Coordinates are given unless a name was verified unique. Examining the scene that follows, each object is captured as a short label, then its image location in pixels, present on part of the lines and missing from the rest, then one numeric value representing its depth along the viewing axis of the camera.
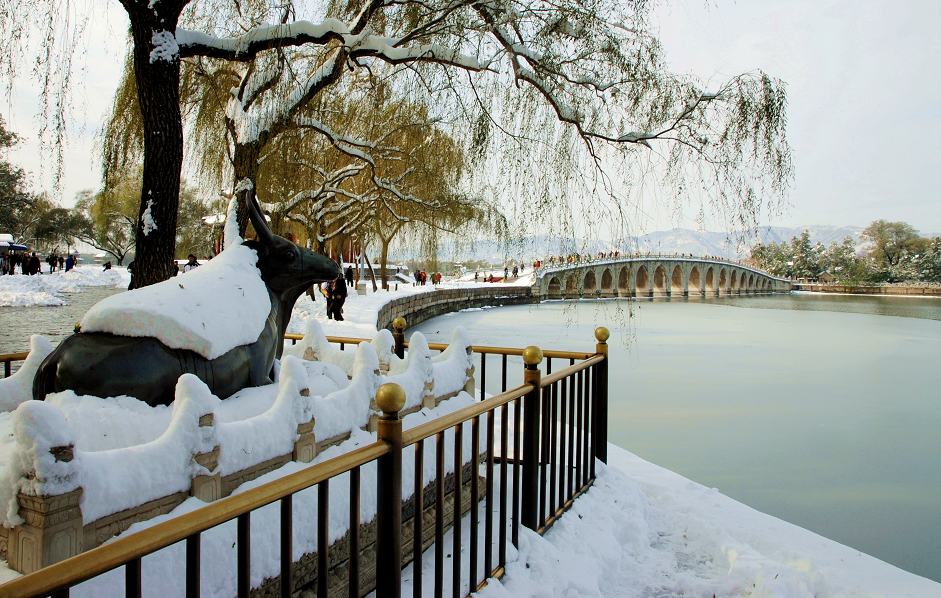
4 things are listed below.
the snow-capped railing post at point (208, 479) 2.39
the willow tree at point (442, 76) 4.43
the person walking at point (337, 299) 14.73
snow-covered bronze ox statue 2.82
